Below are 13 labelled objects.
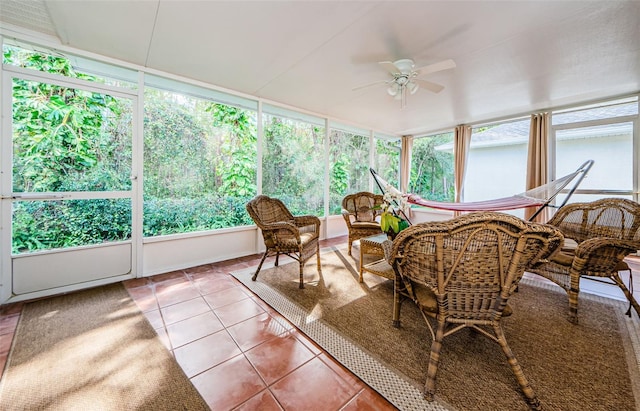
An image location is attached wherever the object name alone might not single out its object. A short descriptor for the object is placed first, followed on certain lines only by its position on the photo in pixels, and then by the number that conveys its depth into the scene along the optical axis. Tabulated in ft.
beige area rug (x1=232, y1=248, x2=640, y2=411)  3.80
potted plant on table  7.10
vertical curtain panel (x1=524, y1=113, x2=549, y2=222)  12.46
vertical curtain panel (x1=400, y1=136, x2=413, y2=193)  18.89
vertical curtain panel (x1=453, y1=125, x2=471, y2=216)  15.53
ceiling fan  6.77
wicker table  6.41
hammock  7.63
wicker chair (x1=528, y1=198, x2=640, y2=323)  5.62
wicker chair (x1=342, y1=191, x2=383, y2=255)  10.71
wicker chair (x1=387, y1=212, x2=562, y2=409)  3.51
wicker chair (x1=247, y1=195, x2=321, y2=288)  7.63
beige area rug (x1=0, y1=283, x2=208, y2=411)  3.68
